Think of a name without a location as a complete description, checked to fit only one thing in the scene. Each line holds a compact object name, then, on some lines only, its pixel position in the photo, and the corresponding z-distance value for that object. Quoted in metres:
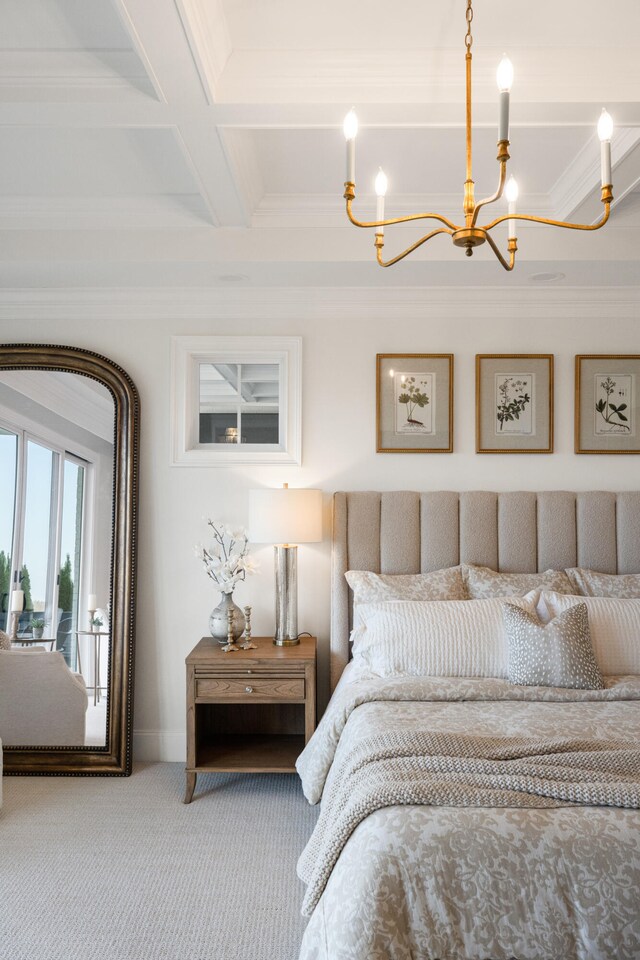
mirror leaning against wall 3.89
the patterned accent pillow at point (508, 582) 3.64
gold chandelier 1.69
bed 1.75
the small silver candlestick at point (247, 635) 3.71
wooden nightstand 3.51
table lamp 3.67
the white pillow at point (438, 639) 3.17
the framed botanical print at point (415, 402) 4.07
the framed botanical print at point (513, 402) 4.05
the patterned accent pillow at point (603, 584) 3.62
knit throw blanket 1.96
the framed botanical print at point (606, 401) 4.04
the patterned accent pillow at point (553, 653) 3.02
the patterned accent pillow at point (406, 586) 3.63
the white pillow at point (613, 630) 3.22
